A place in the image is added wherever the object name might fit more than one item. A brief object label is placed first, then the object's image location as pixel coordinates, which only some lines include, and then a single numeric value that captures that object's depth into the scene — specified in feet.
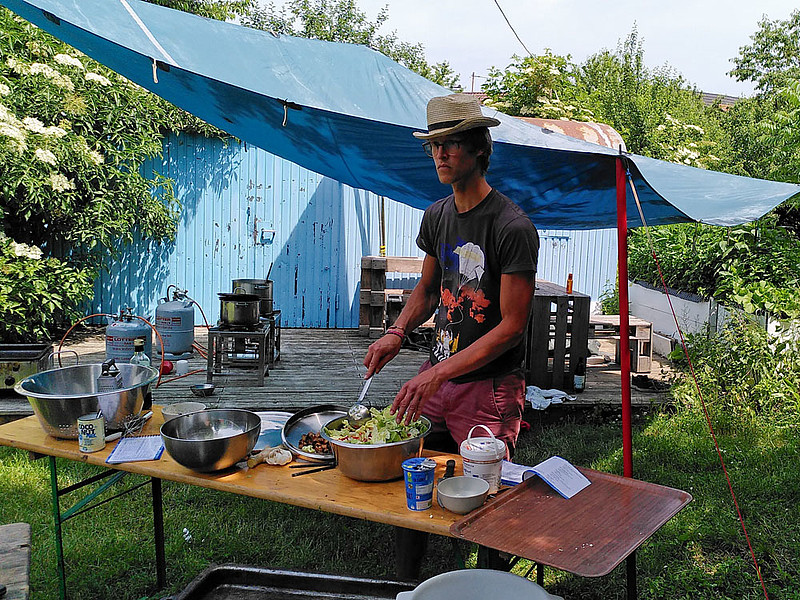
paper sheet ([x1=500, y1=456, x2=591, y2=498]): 6.94
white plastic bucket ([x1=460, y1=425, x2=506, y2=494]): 6.86
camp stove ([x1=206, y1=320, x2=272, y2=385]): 17.53
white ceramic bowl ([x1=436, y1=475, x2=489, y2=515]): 6.45
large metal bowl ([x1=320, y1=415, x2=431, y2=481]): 7.10
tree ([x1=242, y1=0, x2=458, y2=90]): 63.98
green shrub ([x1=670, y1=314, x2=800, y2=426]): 17.13
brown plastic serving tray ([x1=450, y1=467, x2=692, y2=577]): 5.57
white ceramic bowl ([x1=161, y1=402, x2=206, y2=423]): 8.98
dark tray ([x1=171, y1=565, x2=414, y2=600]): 6.86
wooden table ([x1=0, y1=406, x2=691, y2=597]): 5.78
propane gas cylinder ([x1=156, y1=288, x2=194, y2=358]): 21.27
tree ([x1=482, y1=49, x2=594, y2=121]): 36.45
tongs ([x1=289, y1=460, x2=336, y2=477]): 7.64
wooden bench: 20.92
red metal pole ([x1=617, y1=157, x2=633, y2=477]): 9.77
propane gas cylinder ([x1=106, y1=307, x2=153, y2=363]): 18.58
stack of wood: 24.91
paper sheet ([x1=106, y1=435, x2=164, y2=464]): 7.78
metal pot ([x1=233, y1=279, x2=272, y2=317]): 20.42
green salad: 7.27
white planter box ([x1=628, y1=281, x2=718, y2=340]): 23.85
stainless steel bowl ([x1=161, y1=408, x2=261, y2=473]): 7.25
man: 7.83
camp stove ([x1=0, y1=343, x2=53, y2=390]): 15.39
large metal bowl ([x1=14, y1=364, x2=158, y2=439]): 8.20
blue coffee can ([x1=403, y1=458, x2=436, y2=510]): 6.50
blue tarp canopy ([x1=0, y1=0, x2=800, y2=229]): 11.34
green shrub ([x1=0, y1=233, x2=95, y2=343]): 19.72
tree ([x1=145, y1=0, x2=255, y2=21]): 34.17
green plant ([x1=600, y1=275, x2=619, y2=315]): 29.63
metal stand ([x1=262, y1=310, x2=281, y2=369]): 19.61
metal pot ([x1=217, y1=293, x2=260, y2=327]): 17.61
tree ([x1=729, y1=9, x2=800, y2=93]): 79.41
